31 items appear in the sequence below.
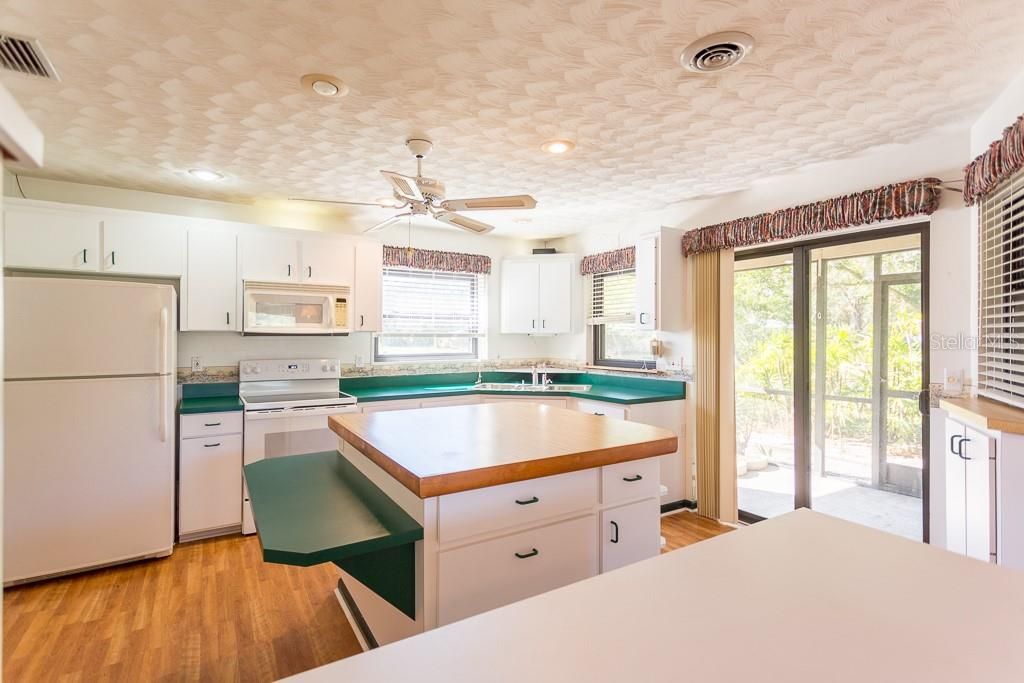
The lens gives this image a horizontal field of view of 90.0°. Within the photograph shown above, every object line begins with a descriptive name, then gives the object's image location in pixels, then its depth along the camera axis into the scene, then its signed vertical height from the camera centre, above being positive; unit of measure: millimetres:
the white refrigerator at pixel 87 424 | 2752 -468
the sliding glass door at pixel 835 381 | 2916 -236
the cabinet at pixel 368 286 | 4195 +471
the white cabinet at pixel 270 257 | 3779 +641
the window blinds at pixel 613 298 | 4633 +426
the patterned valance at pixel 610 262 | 4469 +746
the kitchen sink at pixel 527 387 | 4531 -401
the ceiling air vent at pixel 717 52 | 1811 +1076
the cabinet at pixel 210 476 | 3316 -882
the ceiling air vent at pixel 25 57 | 1831 +1068
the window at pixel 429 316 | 4746 +253
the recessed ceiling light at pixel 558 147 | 2779 +1082
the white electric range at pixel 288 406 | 3514 -451
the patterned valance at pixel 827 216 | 2631 +759
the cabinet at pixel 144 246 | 3348 +649
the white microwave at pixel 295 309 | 3781 +255
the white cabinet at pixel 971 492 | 1965 -616
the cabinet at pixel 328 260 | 3986 +651
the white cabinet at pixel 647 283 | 3949 +472
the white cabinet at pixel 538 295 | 5027 +482
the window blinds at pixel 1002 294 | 2146 +222
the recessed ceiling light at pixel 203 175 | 3238 +1083
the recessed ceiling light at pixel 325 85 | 2090 +1077
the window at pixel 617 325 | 4605 +176
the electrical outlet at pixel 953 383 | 2582 -199
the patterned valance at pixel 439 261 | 4570 +774
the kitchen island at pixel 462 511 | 1531 -542
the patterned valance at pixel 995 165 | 1966 +756
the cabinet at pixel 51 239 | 3092 +638
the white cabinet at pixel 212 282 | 3611 +435
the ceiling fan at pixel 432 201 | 2506 +744
